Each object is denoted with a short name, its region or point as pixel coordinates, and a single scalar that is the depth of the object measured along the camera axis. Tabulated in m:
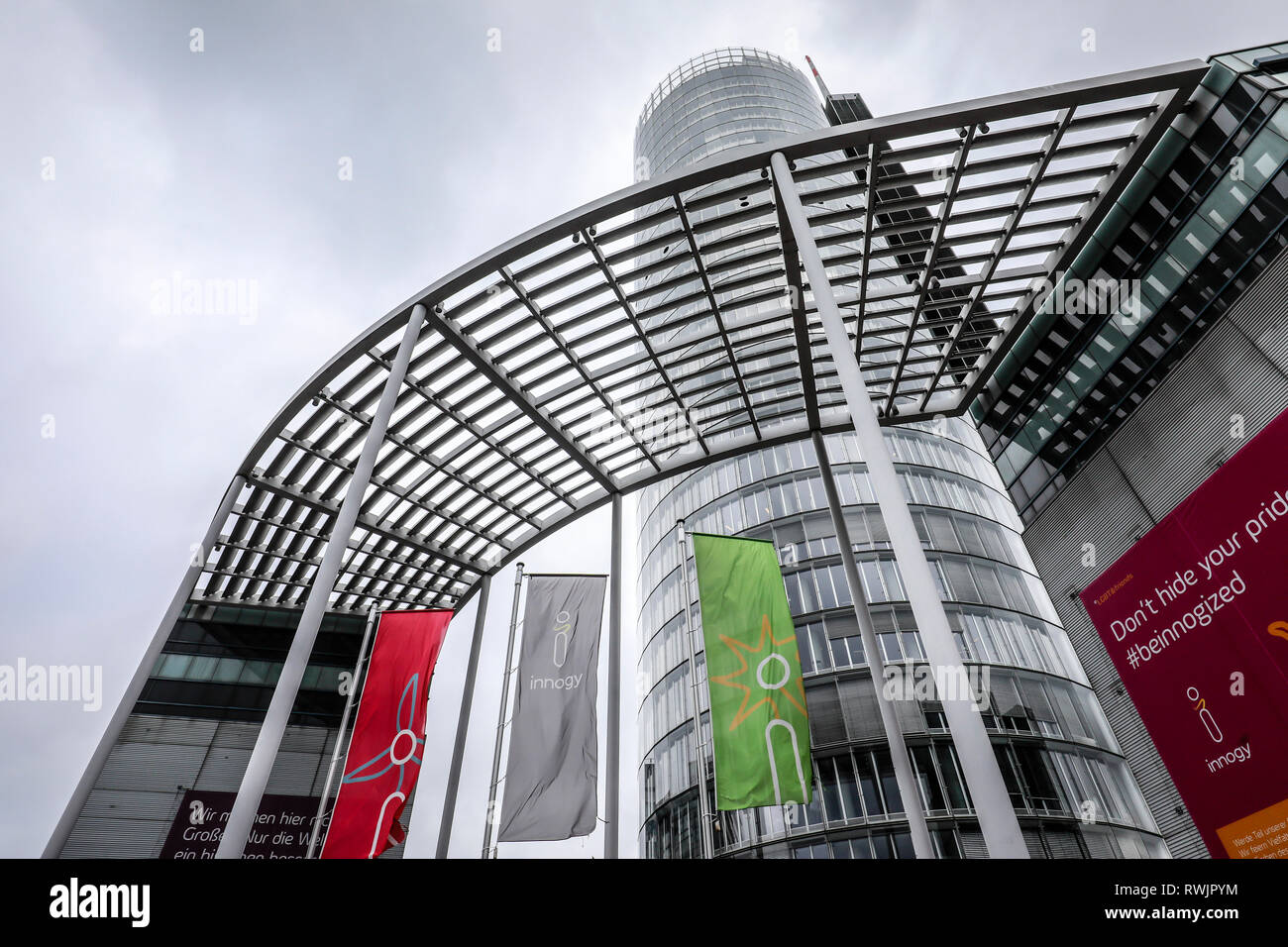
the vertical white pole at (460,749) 15.76
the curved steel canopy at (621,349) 11.97
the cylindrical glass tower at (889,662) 26.30
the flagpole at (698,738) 14.74
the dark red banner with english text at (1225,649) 10.34
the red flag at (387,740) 12.35
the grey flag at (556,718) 11.52
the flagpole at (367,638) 16.67
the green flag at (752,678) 10.88
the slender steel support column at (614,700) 13.11
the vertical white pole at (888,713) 11.89
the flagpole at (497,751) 13.56
